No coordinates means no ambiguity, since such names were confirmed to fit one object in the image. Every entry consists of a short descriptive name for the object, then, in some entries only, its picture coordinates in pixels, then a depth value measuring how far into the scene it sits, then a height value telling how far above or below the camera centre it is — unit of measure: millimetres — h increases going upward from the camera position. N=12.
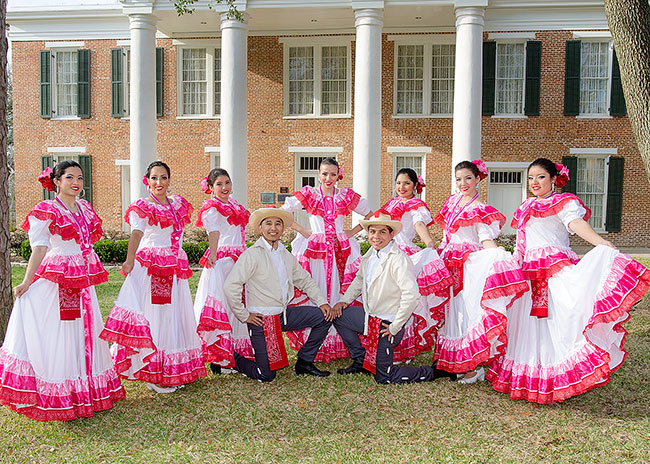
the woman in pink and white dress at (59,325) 4441 -1088
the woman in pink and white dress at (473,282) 5000 -791
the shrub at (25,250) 14980 -1635
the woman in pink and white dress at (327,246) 6328 -602
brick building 16656 +2880
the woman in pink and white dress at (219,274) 5594 -836
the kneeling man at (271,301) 5578 -1074
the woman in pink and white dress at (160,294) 5215 -956
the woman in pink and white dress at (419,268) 5570 -734
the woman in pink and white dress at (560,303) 4559 -887
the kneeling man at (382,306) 5355 -1077
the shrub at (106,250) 15328 -1637
